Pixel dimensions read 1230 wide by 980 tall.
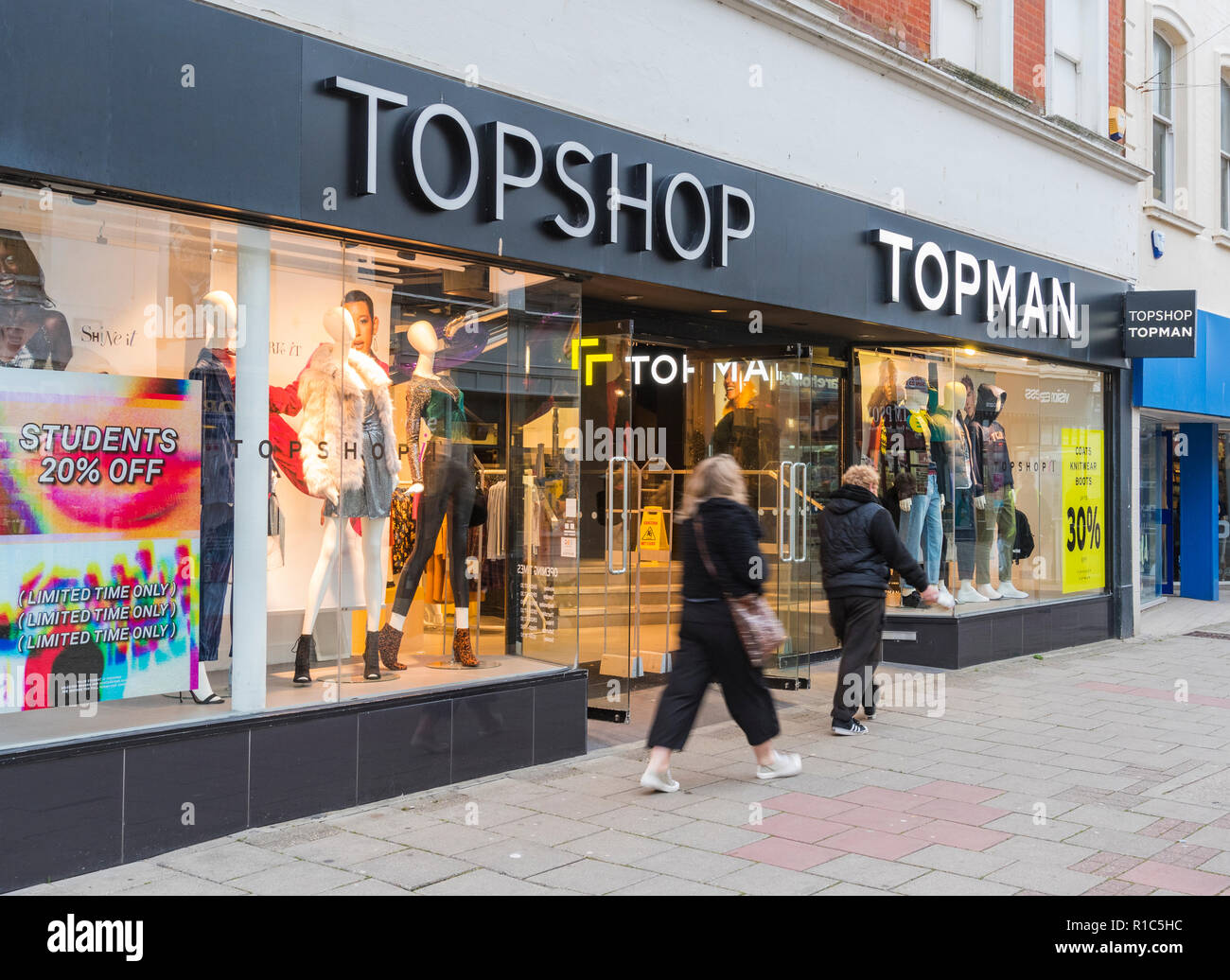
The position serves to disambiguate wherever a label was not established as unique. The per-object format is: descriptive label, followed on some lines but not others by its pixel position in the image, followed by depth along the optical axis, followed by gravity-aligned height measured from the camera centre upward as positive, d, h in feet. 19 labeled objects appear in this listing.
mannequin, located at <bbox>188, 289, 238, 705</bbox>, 19.39 +1.01
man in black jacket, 26.66 -1.11
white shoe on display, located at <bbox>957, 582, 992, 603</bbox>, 38.22 -2.13
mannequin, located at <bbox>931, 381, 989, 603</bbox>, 39.14 +1.96
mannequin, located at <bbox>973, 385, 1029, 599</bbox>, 40.45 +1.53
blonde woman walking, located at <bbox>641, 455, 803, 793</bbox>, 21.01 -1.45
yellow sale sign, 43.62 +0.70
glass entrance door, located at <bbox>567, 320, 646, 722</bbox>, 28.12 +0.97
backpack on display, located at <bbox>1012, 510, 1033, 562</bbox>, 41.42 -0.46
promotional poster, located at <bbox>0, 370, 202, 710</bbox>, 16.96 -0.16
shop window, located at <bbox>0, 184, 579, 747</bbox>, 17.38 +1.01
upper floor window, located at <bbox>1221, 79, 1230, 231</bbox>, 54.95 +17.18
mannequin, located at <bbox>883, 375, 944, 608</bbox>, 38.27 +1.80
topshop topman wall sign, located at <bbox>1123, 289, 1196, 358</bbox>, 43.16 +7.49
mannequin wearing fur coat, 21.67 +1.44
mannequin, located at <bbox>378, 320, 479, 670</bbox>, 23.52 +1.09
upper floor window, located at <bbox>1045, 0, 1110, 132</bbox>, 43.73 +17.22
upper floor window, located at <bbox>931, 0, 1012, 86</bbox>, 38.73 +16.03
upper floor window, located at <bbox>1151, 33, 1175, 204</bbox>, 50.42 +17.20
